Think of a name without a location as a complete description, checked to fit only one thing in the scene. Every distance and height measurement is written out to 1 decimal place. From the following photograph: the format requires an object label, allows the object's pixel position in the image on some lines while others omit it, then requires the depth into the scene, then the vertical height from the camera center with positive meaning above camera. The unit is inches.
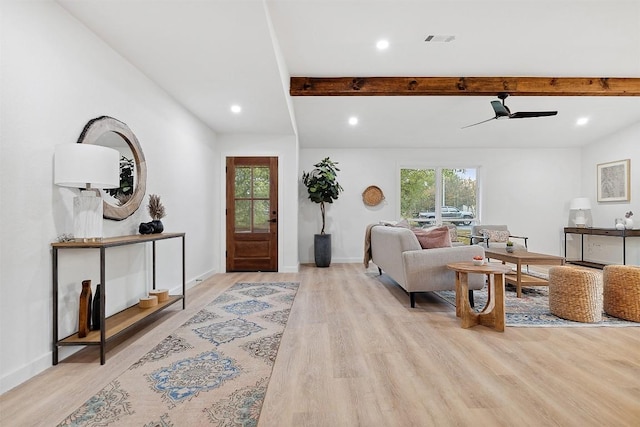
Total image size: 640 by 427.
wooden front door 226.2 -2.0
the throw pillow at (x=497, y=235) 239.9 -15.3
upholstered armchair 238.4 -15.6
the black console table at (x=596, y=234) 225.0 -13.9
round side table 111.5 -29.1
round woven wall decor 274.7 +14.3
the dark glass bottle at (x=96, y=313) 92.8 -28.0
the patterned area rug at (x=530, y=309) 116.9 -38.3
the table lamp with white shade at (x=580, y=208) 261.3 +4.8
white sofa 134.8 -20.8
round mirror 102.9 +18.4
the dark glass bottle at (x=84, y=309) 87.8 -25.5
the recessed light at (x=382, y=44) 143.2 +73.5
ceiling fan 173.0 +52.3
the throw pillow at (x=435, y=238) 140.8 -10.3
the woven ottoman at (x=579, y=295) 118.5 -29.3
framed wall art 243.8 +24.9
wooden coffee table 153.9 -22.5
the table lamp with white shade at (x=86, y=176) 82.6 +9.2
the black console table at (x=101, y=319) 83.5 -31.8
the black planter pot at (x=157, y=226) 125.7 -5.0
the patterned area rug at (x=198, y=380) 63.1 -38.3
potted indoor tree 246.8 +14.3
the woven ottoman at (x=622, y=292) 120.8 -28.8
